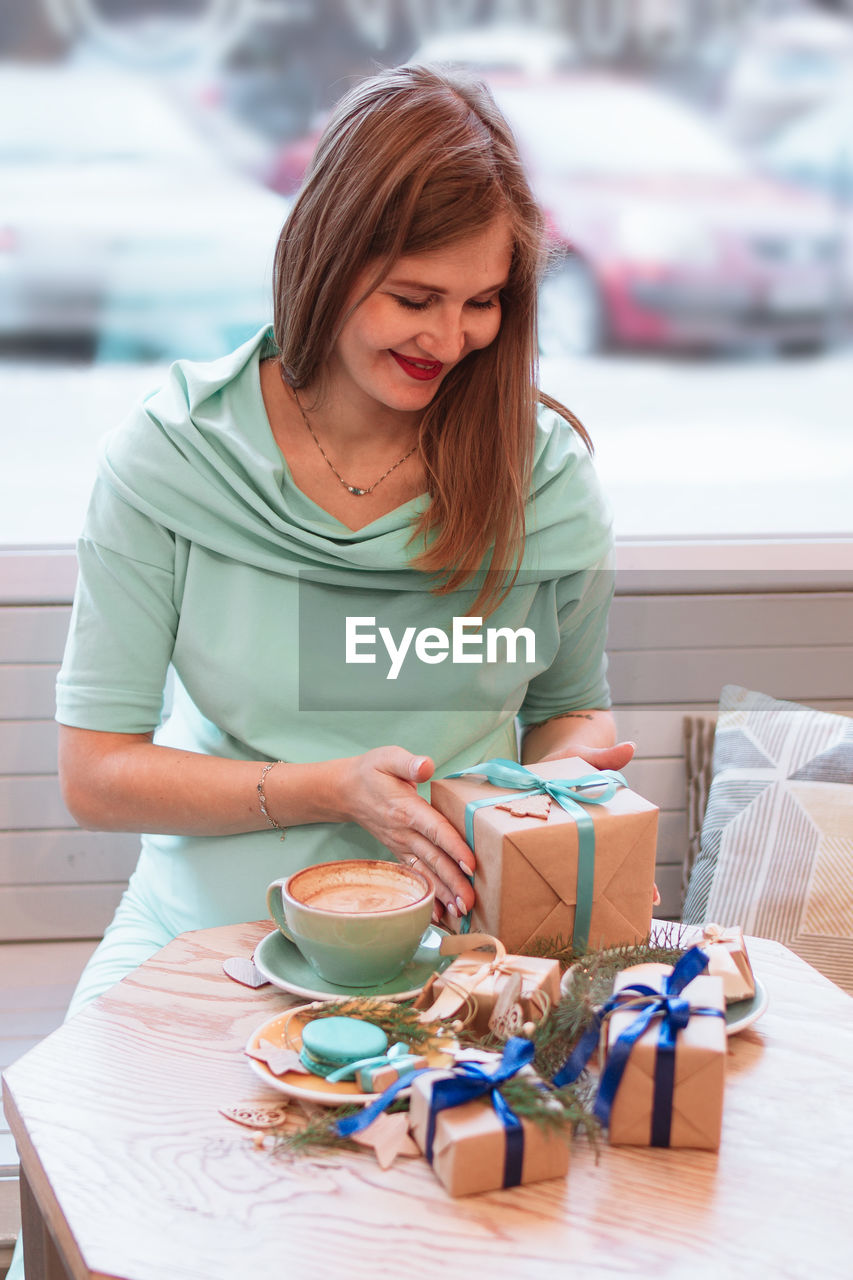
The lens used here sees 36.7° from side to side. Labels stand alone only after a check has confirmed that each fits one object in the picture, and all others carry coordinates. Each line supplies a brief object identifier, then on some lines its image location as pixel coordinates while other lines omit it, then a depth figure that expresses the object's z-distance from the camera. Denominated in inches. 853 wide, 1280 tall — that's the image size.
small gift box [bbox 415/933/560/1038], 36.9
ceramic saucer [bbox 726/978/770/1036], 39.2
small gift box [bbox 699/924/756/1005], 39.8
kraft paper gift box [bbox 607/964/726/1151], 33.6
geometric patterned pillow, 68.4
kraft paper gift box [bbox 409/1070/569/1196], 31.5
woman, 51.6
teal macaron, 35.6
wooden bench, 73.0
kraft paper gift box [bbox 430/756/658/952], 40.3
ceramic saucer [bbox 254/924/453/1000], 40.3
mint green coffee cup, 38.8
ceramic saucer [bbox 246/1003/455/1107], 34.6
